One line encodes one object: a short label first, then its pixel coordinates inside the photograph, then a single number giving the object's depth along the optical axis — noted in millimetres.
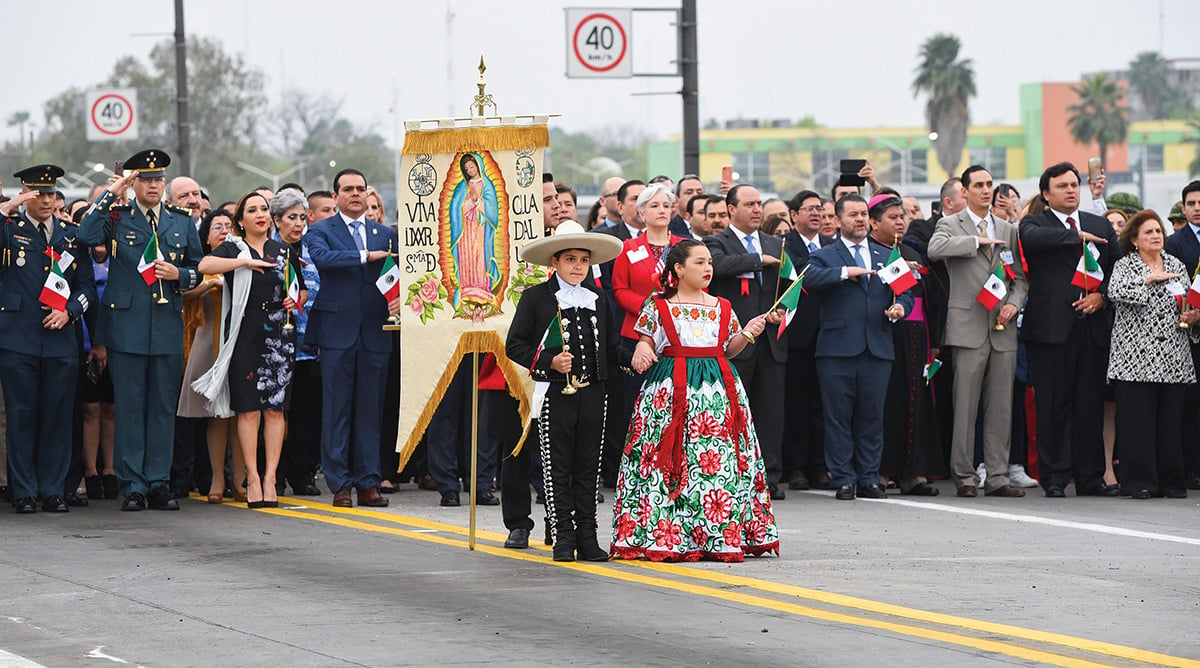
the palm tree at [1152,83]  154875
